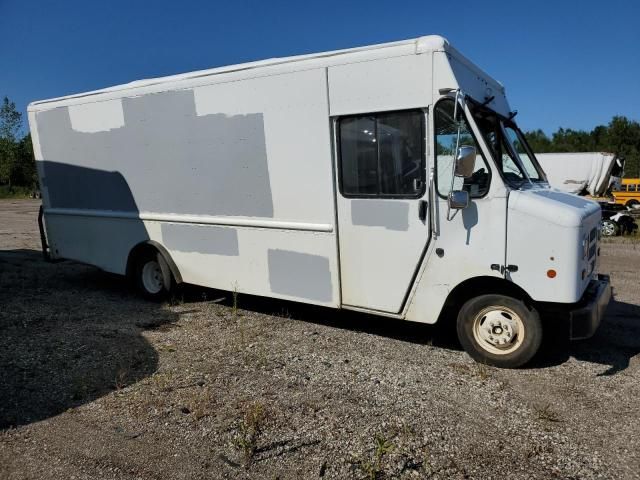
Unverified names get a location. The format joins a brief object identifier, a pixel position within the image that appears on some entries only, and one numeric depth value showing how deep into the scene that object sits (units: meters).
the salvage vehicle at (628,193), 28.69
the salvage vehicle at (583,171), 21.25
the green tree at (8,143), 44.94
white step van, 4.34
